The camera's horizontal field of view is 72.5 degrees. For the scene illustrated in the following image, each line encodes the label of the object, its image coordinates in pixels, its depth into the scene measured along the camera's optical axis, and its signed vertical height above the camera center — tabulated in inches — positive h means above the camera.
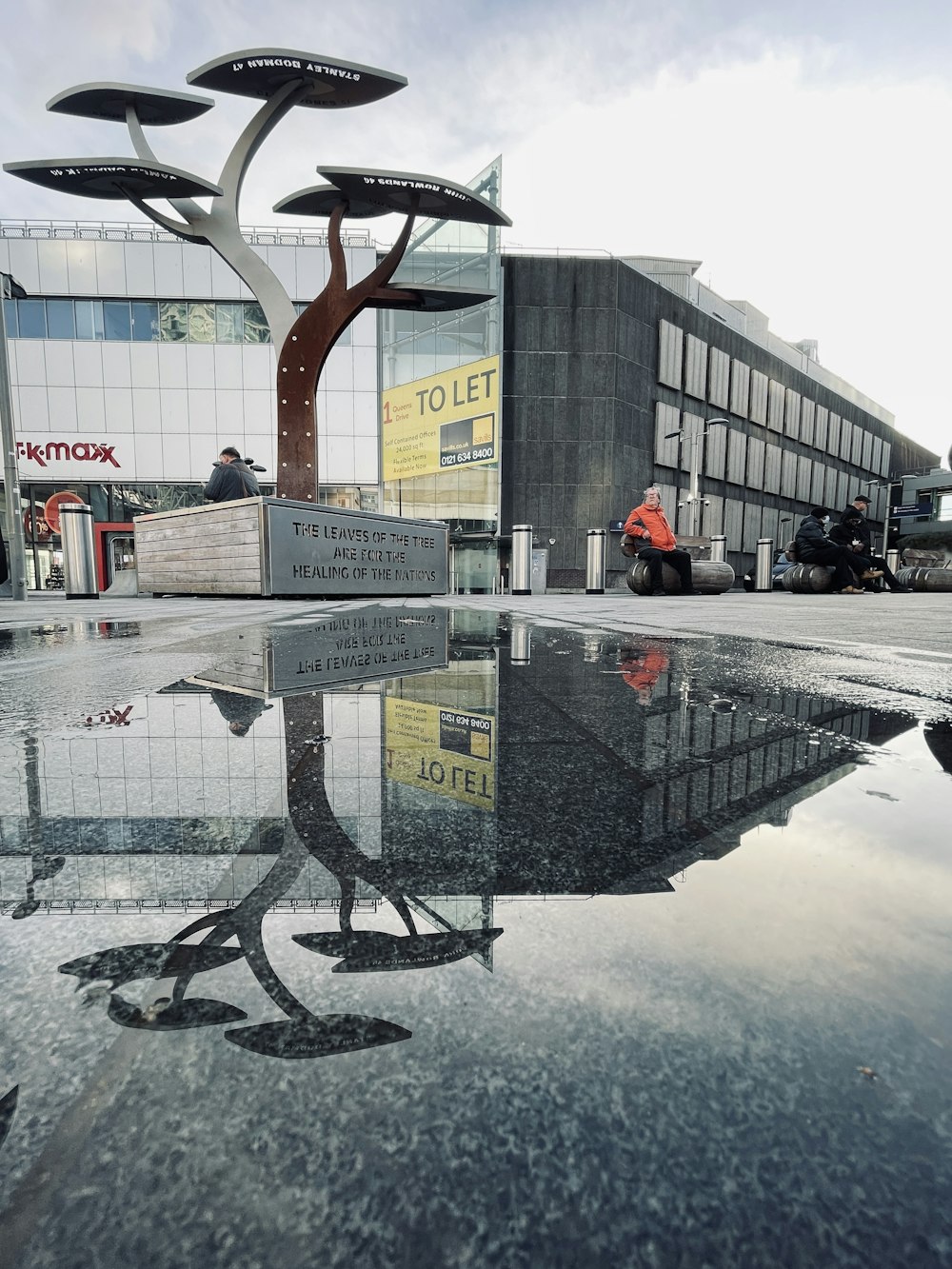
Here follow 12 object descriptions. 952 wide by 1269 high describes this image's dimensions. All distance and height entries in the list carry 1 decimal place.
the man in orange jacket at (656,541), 426.0 +17.1
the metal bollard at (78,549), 456.8 +6.9
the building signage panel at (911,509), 1749.5 +164.6
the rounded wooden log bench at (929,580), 553.3 -9.1
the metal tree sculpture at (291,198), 372.5 +218.0
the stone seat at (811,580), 494.3 -9.4
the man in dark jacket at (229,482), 380.2 +46.0
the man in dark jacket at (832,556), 476.4 +8.8
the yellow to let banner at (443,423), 921.5 +202.0
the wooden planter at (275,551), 337.4 +6.0
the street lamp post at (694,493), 982.8 +112.7
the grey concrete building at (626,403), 977.5 +268.9
